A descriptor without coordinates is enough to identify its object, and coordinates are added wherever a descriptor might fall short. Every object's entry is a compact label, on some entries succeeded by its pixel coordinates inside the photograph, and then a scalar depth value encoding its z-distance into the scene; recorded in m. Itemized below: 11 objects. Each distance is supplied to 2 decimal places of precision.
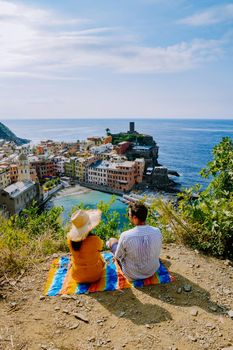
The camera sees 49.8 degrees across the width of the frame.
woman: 2.88
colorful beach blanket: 2.97
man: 2.99
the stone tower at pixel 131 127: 69.16
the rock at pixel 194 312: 2.55
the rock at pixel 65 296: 2.84
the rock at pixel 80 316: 2.50
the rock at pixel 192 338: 2.25
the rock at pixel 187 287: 2.93
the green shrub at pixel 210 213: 3.64
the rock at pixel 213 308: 2.62
